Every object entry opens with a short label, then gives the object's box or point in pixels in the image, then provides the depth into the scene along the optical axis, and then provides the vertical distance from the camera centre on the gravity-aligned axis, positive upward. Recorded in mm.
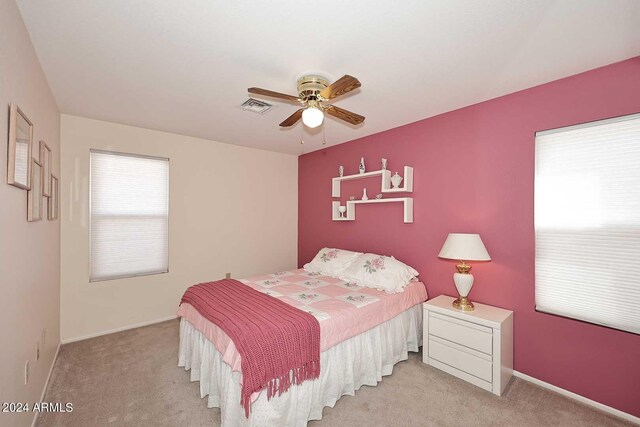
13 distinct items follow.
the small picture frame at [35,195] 1781 +123
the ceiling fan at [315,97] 1904 +865
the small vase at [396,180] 3338 +435
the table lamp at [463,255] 2439 -347
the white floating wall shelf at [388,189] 3258 +317
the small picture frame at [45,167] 2128 +385
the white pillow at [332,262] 3459 -612
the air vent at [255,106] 2696 +1115
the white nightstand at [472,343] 2242 -1117
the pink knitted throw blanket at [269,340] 1678 -826
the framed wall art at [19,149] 1420 +362
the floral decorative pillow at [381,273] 2904 -652
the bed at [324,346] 1770 -1103
